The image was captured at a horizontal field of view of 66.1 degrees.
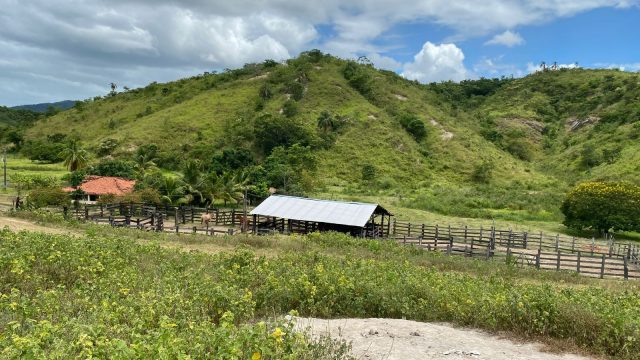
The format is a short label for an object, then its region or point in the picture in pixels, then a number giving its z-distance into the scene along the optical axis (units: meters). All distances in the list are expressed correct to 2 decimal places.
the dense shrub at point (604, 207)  34.06
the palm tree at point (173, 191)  36.47
